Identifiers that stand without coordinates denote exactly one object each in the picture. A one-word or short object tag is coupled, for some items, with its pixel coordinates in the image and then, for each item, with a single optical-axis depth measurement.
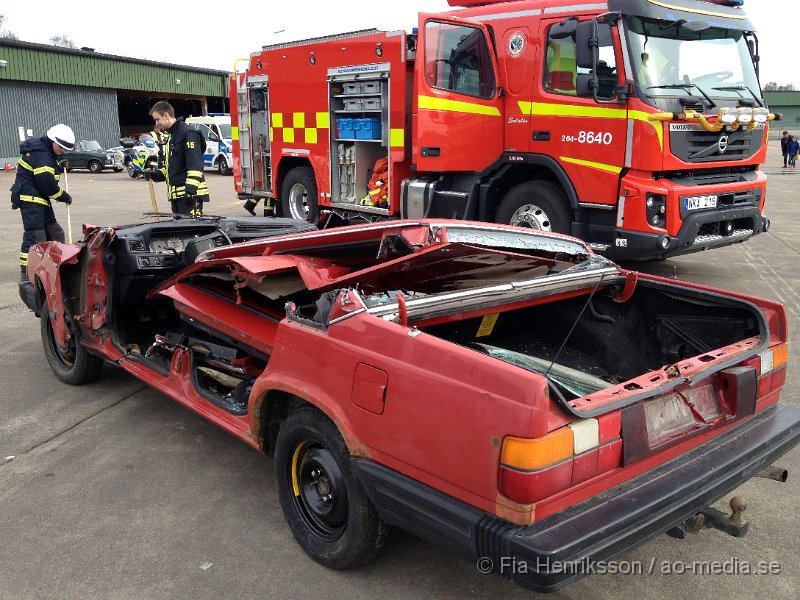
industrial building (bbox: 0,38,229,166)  29.42
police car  24.41
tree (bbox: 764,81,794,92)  65.24
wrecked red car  2.11
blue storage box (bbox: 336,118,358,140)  9.22
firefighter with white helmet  7.03
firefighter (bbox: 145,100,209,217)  7.30
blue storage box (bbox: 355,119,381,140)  8.92
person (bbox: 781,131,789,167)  27.56
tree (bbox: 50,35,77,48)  68.06
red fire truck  6.66
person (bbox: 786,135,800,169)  27.27
